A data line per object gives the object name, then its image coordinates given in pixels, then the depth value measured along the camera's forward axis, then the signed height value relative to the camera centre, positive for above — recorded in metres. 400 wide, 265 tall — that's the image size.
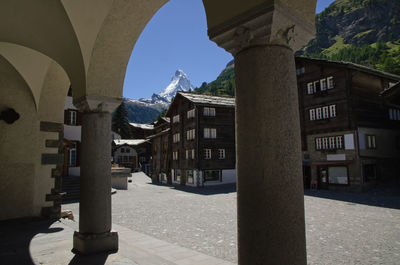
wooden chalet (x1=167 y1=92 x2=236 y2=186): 30.03 +2.18
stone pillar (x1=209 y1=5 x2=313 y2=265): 2.16 +0.12
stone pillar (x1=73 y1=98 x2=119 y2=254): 4.98 -0.36
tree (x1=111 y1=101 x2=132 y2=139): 78.44 +10.84
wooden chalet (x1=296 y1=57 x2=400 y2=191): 21.31 +2.57
